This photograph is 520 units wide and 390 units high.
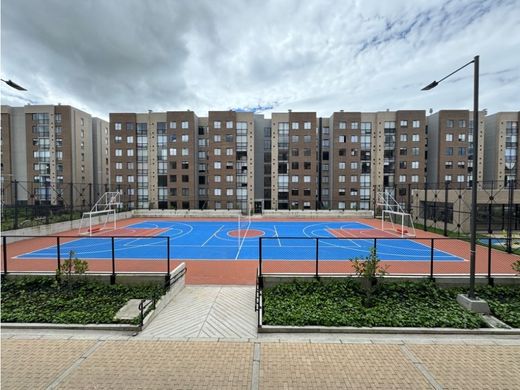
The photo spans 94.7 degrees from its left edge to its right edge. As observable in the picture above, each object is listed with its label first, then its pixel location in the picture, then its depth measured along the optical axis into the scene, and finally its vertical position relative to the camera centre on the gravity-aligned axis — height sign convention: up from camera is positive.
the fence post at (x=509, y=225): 15.76 -2.52
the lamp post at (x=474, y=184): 7.59 +0.18
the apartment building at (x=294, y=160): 48.41 +5.93
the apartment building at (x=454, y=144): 49.16 +9.43
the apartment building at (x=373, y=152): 48.91 +7.71
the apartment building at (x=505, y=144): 50.78 +9.80
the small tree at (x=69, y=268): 8.51 -2.86
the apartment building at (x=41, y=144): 51.00 +9.64
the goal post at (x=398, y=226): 24.32 -4.33
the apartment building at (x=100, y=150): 58.53 +9.43
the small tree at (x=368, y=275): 7.93 -2.96
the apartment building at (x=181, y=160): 48.25 +5.99
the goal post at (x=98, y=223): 25.28 -4.16
